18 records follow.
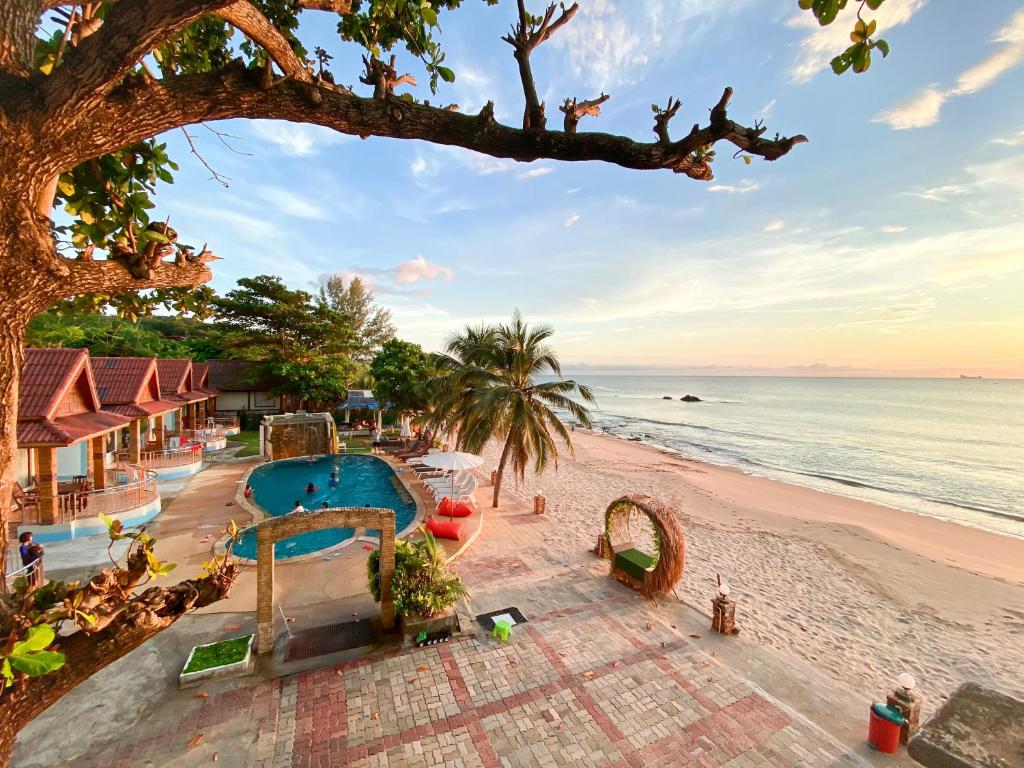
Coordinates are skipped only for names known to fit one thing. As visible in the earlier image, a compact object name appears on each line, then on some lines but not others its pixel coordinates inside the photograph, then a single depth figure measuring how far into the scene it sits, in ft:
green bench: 34.01
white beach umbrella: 46.55
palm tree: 48.37
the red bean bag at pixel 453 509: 47.37
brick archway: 25.48
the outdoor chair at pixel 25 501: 39.45
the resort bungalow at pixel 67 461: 38.58
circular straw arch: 32.55
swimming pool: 43.66
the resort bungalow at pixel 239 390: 112.68
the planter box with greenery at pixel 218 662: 22.95
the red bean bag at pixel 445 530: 42.32
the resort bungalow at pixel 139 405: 56.54
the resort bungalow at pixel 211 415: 91.76
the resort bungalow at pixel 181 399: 75.46
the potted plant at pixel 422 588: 27.30
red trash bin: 20.26
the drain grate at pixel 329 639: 25.72
